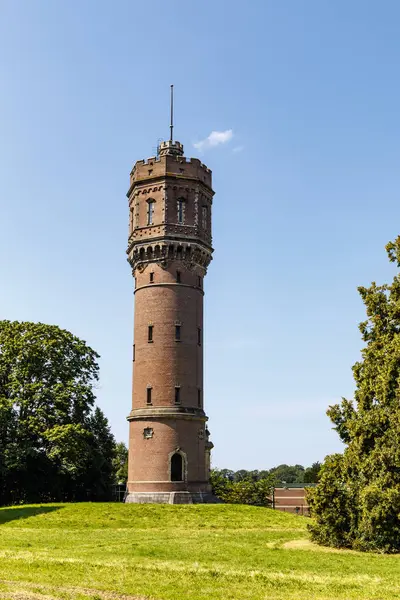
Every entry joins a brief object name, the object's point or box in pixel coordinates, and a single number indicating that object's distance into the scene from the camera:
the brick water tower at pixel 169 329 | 42.75
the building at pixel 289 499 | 92.62
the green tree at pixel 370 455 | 23.62
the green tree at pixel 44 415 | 44.09
